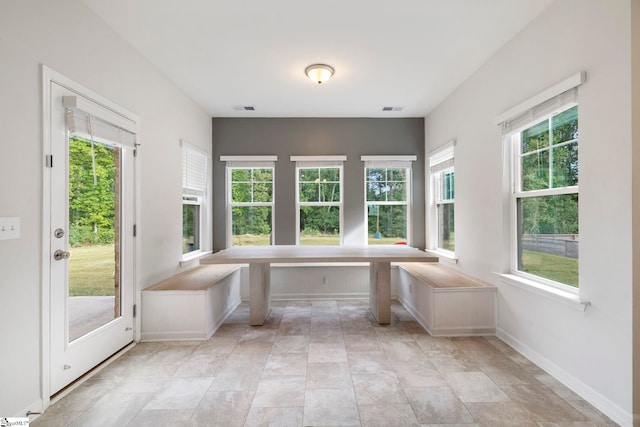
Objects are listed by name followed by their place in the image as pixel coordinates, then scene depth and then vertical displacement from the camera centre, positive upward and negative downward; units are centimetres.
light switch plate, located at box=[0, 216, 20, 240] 166 -6
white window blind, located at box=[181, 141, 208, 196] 391 +63
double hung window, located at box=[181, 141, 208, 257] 395 +28
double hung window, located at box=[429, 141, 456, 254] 411 +24
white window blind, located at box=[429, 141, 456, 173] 397 +80
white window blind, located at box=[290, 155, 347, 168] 473 +85
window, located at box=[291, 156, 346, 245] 486 +15
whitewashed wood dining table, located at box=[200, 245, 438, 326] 309 -44
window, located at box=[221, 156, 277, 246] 485 +16
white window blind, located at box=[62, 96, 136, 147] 209 +73
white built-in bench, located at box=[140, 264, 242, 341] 299 -95
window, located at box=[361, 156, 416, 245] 486 +16
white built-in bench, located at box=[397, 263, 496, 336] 310 -96
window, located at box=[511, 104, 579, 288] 221 +14
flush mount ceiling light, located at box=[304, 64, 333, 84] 307 +146
